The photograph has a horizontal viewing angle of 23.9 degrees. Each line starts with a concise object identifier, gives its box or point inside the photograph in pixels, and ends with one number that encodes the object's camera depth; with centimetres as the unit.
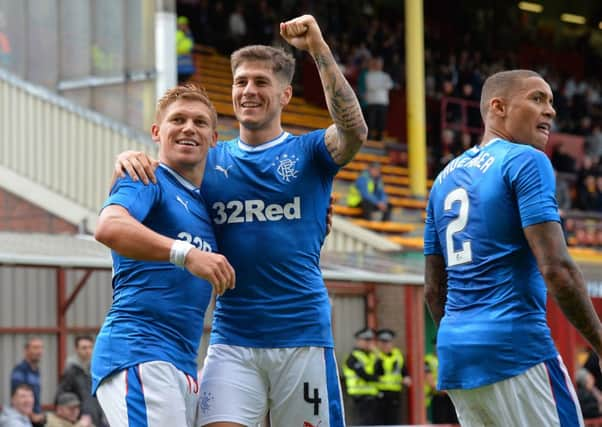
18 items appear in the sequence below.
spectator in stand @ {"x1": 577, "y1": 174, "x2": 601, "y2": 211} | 2799
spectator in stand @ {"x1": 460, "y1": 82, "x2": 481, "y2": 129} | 2961
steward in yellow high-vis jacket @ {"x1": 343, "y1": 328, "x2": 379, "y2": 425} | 1873
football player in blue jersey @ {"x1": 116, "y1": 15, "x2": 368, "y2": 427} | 646
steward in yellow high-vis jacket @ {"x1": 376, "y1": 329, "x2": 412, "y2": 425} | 1873
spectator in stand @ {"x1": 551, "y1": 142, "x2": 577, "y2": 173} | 2920
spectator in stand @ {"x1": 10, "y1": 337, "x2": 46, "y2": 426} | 1495
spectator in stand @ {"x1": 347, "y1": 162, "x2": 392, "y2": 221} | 2359
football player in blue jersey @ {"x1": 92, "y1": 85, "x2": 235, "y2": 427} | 595
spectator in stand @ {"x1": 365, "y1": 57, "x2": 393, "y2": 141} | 2652
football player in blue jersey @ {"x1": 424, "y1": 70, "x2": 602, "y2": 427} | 591
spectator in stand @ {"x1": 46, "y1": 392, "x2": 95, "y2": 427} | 1407
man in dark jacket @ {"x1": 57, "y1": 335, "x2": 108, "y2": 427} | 1466
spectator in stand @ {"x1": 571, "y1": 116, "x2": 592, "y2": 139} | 3284
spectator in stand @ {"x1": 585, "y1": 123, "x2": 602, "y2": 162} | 3151
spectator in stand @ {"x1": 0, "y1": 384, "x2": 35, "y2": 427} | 1384
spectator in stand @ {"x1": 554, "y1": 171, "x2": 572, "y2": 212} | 2717
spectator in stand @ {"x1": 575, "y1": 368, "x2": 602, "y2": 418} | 1822
